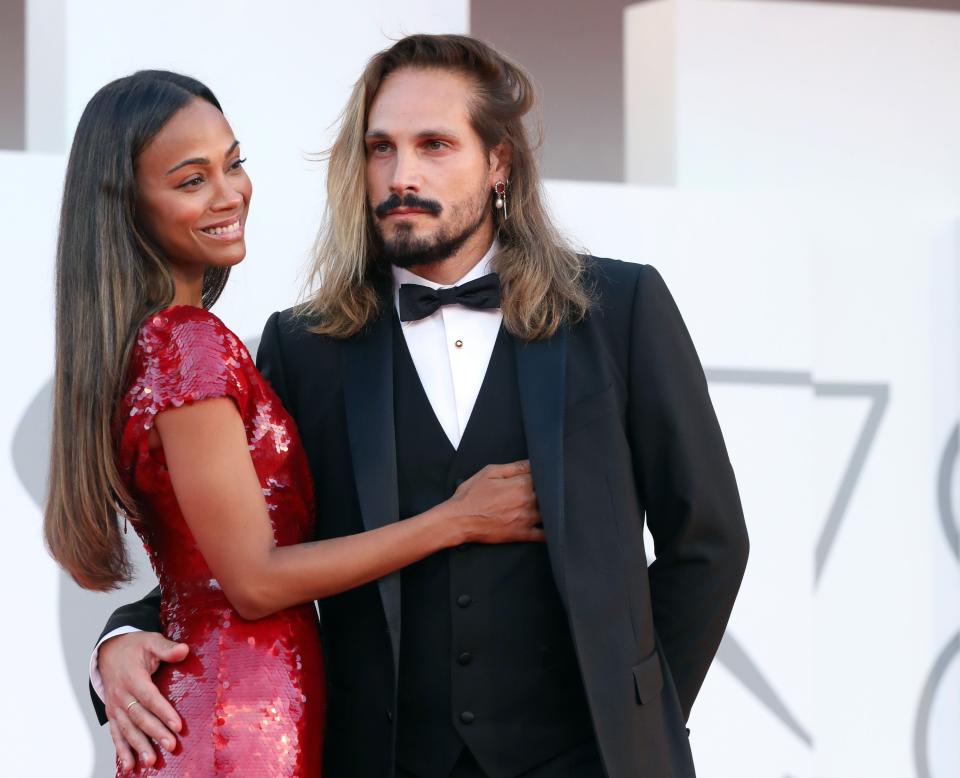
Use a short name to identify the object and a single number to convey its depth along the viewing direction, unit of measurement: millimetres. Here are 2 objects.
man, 4496
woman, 4227
